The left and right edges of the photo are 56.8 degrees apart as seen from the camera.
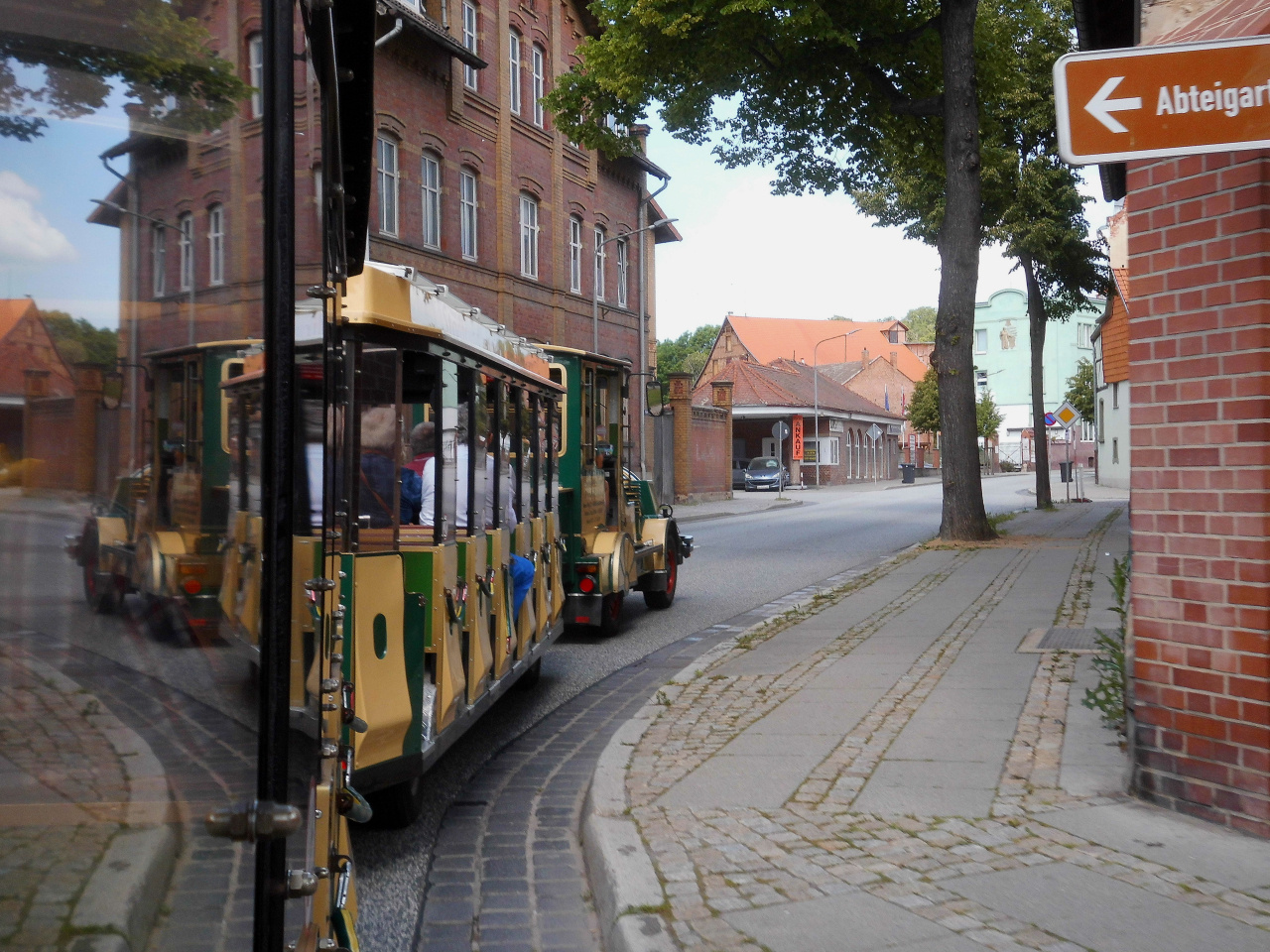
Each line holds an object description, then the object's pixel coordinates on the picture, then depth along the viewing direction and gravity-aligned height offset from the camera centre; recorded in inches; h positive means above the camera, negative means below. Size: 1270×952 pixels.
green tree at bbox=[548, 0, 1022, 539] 677.3 +243.9
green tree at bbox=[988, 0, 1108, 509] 1001.5 +233.8
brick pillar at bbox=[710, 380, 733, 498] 1690.5 +102.6
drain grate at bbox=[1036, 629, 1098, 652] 325.4 -50.0
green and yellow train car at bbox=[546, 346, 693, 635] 383.6 -7.8
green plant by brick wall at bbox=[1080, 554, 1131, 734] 213.6 -41.0
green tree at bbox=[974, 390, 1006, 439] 3191.4 +138.3
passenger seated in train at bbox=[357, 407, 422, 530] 163.3 +0.7
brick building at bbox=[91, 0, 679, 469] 933.8 +272.6
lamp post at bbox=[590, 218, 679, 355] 1233.1 +188.1
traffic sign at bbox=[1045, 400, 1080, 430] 1285.7 +57.5
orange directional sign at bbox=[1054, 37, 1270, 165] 127.9 +41.3
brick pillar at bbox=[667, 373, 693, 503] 1470.2 +44.4
